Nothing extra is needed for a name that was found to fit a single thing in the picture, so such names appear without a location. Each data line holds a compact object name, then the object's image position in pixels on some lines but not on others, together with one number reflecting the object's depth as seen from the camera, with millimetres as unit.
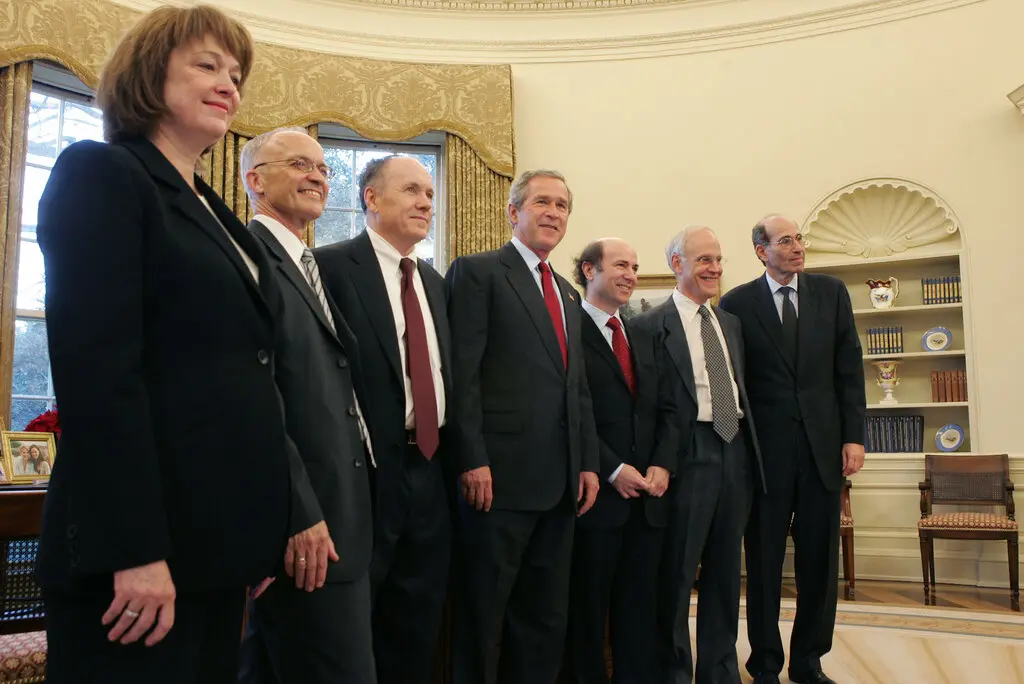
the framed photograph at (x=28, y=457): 3021
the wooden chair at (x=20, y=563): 2207
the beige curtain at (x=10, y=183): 4875
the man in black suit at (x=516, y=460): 2371
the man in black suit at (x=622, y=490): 2795
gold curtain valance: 6121
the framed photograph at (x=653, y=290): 6406
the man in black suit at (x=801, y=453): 3104
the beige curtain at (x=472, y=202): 6461
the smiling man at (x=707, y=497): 2906
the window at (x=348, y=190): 6637
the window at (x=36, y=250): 5309
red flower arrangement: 3367
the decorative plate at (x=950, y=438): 5941
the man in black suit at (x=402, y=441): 2070
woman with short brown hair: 1017
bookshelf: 6012
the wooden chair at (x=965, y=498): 4973
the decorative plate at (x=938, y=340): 6055
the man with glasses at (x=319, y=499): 1425
